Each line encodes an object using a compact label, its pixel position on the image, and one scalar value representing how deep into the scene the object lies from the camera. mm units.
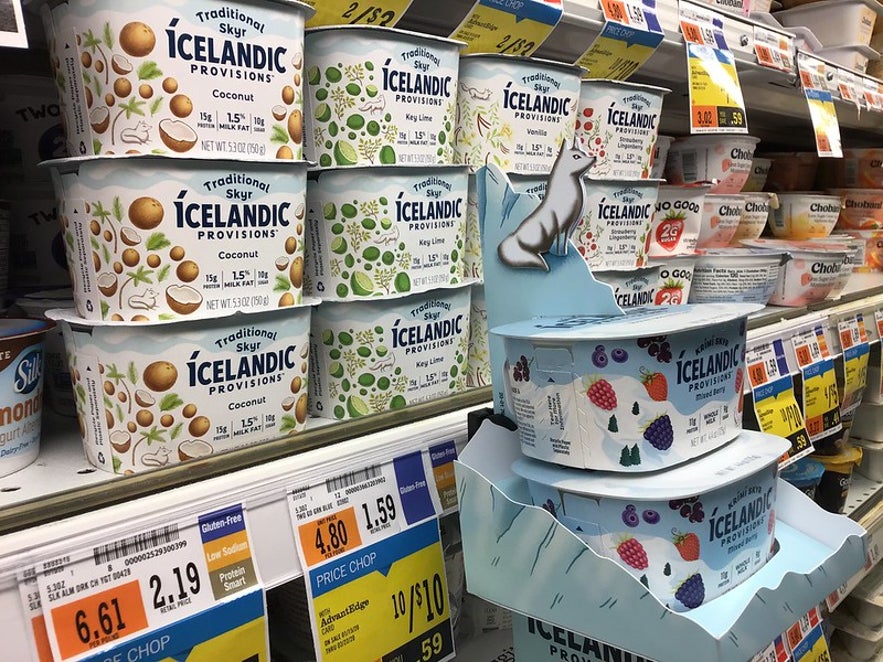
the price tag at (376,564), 248
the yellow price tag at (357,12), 290
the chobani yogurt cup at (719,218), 558
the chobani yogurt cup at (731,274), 533
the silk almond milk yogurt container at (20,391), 236
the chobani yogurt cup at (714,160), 553
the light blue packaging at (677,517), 232
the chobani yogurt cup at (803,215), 702
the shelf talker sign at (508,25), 327
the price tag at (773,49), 515
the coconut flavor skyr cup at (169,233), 234
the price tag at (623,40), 386
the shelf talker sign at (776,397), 437
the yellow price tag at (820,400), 497
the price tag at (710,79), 443
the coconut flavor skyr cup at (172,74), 228
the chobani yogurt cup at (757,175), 676
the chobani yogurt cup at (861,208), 832
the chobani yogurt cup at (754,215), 624
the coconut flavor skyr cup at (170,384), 242
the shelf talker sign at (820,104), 553
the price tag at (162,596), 196
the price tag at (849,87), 623
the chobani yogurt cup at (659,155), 530
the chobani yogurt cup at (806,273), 574
